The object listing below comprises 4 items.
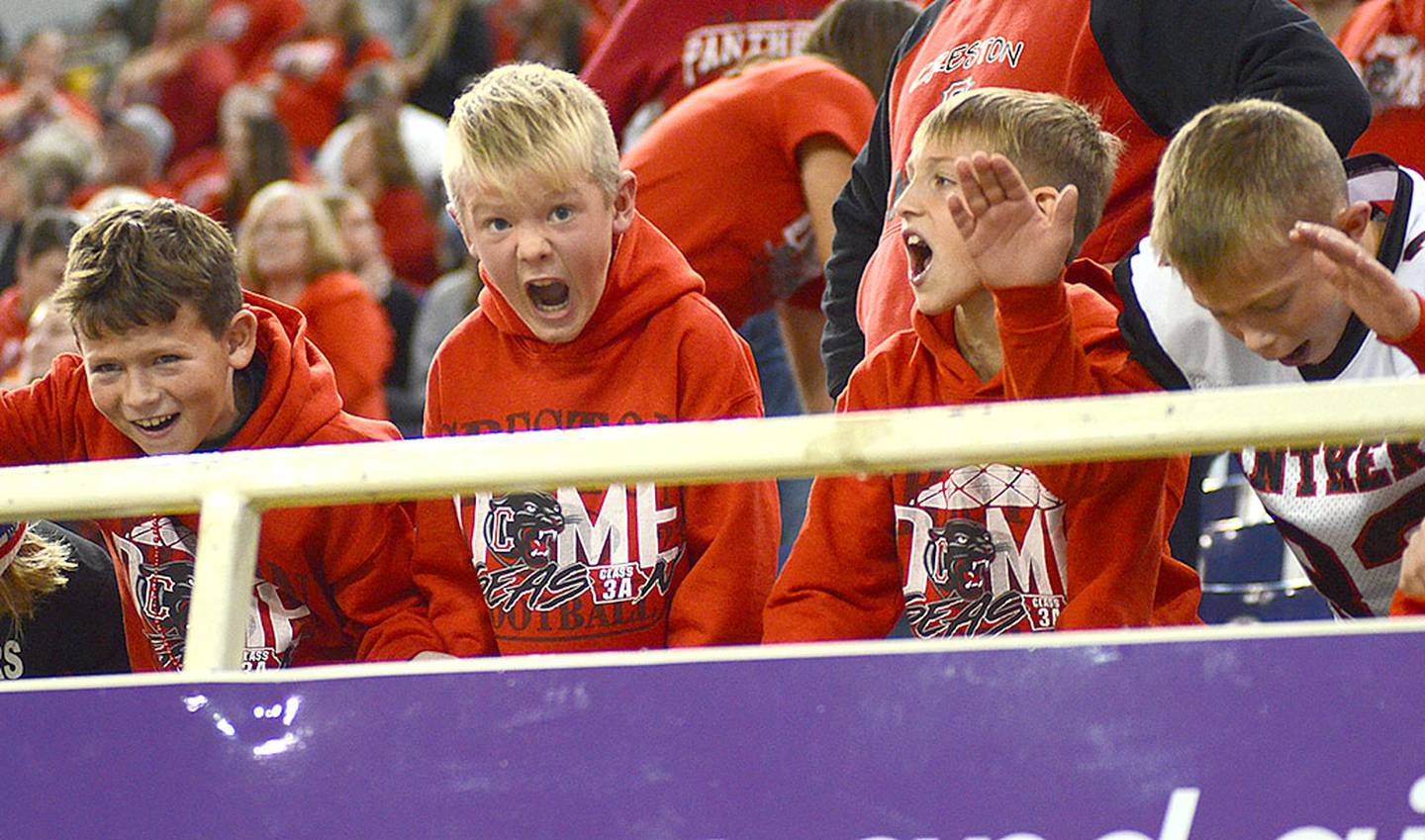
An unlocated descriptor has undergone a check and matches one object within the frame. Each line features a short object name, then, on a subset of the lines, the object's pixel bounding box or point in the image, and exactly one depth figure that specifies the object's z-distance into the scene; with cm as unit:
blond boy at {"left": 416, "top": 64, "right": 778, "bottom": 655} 499
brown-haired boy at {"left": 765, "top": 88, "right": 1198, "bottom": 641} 447
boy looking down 405
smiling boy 506
